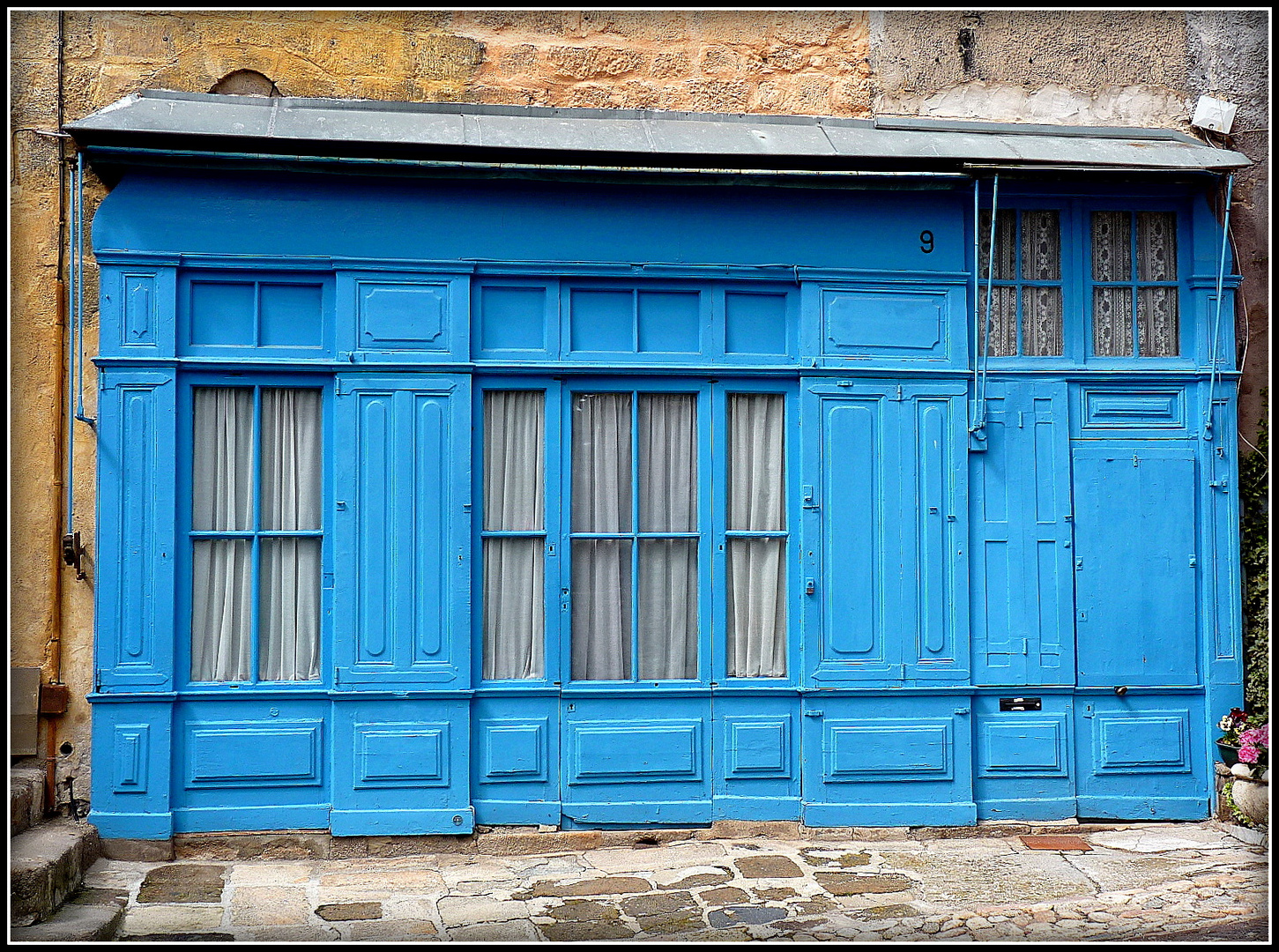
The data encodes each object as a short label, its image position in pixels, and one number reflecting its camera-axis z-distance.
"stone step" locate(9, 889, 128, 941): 4.60
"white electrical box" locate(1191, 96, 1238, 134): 6.55
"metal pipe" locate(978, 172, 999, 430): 6.07
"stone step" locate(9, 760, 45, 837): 5.41
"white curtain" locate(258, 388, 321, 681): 5.95
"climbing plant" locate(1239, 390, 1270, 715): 6.21
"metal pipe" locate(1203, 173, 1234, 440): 6.23
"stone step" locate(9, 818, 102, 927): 4.69
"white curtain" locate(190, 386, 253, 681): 5.90
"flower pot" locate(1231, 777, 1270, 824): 5.81
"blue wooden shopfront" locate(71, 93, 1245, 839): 5.80
